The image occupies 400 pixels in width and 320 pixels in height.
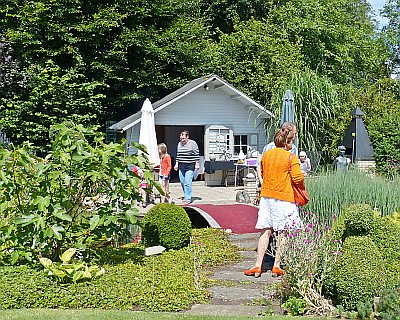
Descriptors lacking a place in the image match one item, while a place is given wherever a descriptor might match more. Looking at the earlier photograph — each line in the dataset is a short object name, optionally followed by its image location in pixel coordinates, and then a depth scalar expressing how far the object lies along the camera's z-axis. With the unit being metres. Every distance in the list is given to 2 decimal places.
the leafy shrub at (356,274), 4.92
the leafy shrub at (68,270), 5.80
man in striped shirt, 12.22
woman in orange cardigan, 6.38
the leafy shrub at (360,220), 5.31
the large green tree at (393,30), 38.38
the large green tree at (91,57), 19.47
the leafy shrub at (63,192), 6.10
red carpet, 9.42
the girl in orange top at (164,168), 12.69
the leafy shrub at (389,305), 4.52
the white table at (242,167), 17.50
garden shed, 19.14
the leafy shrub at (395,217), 6.25
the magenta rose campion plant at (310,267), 5.12
